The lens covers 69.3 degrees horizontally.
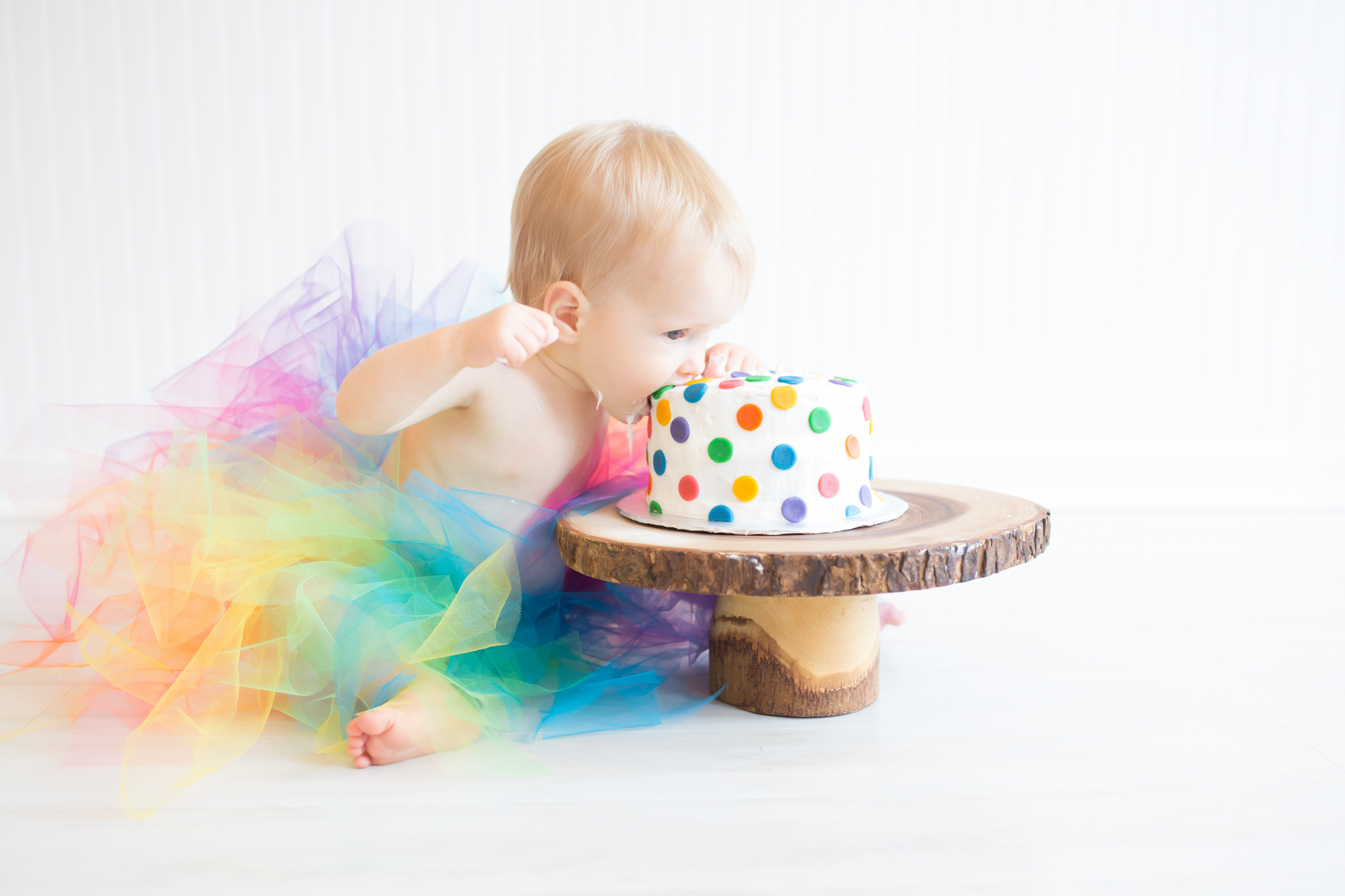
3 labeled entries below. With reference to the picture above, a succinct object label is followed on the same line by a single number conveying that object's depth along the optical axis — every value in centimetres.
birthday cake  109
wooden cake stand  97
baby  119
